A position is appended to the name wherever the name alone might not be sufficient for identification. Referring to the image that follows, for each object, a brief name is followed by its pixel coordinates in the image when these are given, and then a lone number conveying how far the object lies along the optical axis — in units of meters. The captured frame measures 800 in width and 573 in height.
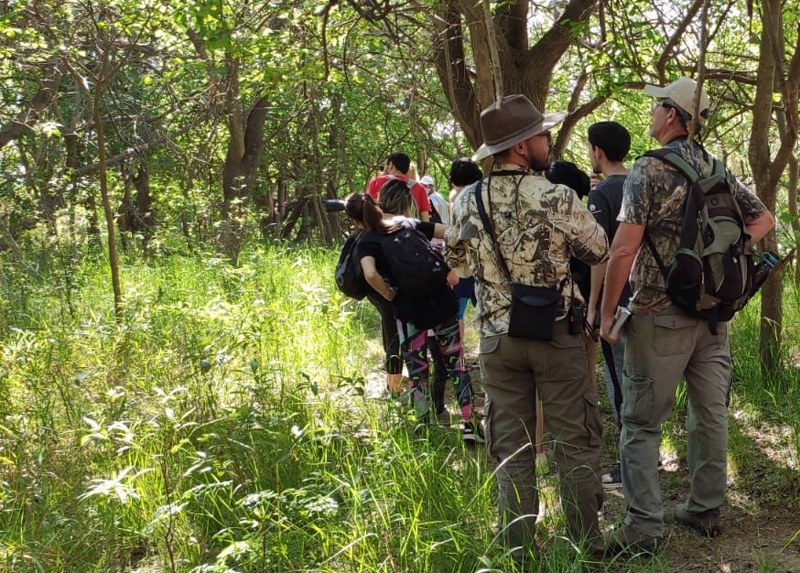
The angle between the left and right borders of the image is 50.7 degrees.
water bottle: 3.71
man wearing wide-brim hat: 3.37
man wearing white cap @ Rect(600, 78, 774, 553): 3.54
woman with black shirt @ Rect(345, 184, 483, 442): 5.12
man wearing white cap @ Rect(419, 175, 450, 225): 7.06
